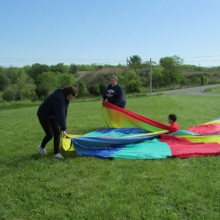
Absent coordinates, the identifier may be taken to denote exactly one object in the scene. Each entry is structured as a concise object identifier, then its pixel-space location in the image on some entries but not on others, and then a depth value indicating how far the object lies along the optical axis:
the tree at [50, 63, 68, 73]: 97.46
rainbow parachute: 6.44
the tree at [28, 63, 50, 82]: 95.10
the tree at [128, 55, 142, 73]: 85.19
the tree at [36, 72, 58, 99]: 62.53
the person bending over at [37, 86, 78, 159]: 6.24
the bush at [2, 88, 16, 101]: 64.81
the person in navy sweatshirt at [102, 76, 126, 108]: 9.78
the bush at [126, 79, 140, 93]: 52.31
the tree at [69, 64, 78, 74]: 98.40
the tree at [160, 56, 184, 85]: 71.06
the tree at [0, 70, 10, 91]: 78.83
